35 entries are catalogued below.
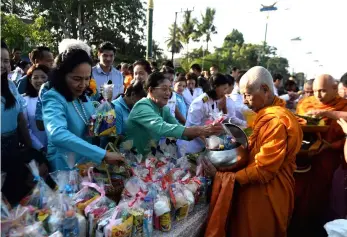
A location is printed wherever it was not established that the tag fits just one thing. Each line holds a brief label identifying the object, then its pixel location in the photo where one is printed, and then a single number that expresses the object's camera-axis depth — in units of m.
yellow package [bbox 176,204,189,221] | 2.16
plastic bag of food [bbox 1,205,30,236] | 1.34
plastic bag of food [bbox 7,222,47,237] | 1.33
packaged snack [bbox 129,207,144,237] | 1.76
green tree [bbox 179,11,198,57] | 56.84
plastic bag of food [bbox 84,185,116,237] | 1.65
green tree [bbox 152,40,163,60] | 40.74
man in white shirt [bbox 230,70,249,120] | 5.22
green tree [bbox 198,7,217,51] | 57.94
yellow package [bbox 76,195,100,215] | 1.68
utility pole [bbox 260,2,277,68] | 14.73
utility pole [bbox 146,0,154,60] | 6.55
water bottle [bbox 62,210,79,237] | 1.54
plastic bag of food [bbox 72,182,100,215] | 1.70
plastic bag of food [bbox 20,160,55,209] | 1.62
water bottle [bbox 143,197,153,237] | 1.82
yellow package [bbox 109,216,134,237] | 1.62
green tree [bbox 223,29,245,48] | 73.25
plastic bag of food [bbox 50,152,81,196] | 1.81
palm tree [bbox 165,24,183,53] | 57.28
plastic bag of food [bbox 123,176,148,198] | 1.92
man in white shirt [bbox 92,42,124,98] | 4.73
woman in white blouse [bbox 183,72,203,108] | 6.42
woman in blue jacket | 1.90
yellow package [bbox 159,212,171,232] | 1.97
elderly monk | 2.35
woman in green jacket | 2.56
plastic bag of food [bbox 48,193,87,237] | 1.51
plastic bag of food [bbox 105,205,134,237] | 1.62
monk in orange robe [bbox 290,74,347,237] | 3.75
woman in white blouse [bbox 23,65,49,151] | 3.24
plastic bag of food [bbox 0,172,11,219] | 1.38
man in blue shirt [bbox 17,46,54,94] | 3.97
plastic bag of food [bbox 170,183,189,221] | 2.13
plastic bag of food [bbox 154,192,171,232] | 1.95
